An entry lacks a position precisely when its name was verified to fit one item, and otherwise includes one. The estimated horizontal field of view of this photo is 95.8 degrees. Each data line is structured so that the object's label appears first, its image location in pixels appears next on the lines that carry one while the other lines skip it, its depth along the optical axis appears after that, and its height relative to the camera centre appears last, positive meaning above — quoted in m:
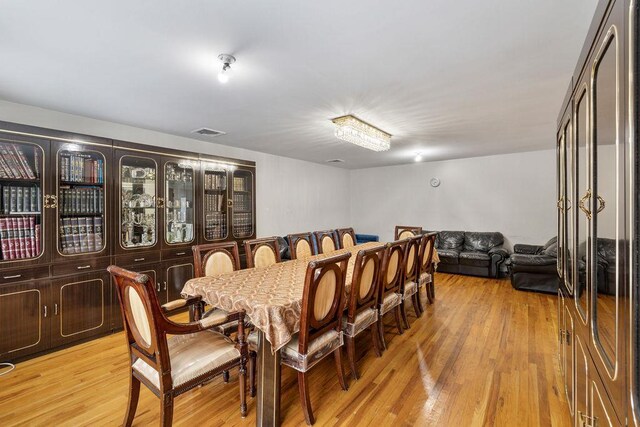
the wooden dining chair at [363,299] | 2.23 -0.72
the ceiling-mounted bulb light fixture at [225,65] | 1.90 +1.02
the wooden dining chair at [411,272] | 3.13 -0.71
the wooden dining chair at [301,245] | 3.48 -0.41
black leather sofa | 5.38 -0.81
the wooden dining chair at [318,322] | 1.78 -0.73
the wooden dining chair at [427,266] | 3.57 -0.73
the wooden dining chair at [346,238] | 4.31 -0.40
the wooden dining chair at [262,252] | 2.96 -0.43
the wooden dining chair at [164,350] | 1.47 -0.82
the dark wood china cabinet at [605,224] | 0.74 -0.05
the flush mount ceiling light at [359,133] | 3.13 +0.92
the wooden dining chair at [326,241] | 3.85 -0.41
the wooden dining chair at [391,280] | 2.65 -0.68
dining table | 1.71 -0.61
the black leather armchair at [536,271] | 4.37 -0.94
